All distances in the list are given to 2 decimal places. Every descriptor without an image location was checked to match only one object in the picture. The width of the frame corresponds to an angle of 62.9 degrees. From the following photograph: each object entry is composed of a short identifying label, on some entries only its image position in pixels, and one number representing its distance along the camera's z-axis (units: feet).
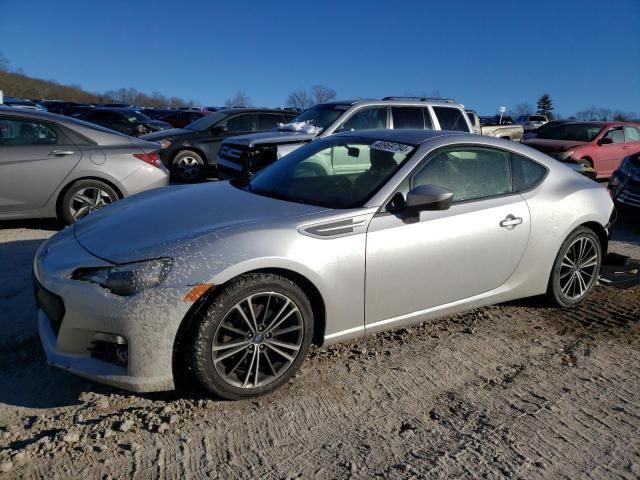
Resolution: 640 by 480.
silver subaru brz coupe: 8.77
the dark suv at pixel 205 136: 34.94
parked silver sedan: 19.19
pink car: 39.04
